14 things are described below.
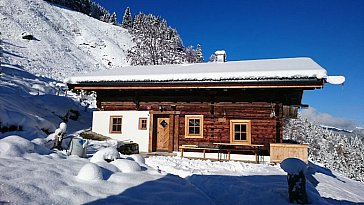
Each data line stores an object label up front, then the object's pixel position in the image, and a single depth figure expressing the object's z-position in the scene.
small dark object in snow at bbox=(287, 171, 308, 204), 5.94
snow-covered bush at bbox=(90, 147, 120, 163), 7.63
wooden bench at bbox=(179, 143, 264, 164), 12.75
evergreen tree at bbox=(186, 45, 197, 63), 39.72
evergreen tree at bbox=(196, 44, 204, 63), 46.14
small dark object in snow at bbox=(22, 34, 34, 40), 48.40
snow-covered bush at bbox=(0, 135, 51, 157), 6.75
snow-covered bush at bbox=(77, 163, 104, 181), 5.59
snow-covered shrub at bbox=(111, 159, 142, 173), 6.83
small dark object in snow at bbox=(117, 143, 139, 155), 12.14
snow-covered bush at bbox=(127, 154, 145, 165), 8.83
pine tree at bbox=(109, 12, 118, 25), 88.50
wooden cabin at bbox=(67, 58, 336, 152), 12.73
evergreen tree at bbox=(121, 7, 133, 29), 84.29
